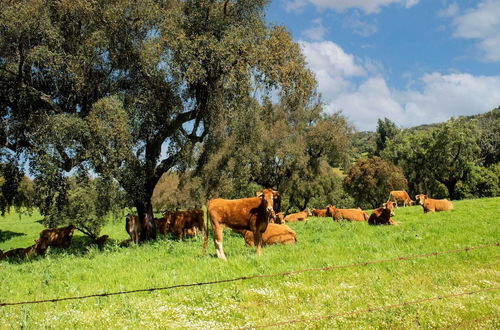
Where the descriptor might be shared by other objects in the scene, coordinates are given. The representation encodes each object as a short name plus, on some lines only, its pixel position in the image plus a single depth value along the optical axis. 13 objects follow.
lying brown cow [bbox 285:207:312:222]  28.41
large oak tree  15.57
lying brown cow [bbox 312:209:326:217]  30.30
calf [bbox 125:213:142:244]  20.77
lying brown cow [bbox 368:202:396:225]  18.17
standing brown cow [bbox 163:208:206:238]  21.48
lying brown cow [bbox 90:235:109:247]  22.40
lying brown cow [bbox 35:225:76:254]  21.92
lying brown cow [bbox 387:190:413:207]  40.27
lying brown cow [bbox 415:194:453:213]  22.89
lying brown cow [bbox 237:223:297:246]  14.00
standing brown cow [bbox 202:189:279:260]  12.66
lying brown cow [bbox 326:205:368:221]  22.94
